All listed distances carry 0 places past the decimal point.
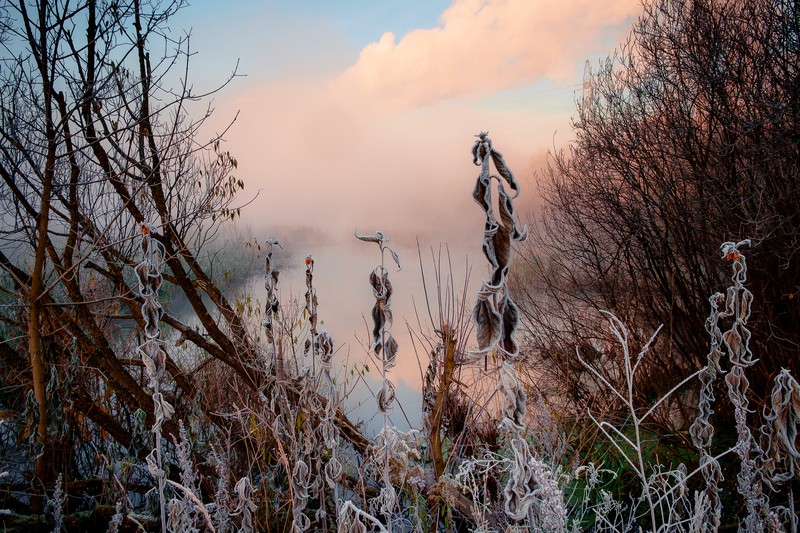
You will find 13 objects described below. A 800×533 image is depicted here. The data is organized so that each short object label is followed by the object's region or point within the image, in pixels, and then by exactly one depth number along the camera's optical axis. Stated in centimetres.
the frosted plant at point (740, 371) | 160
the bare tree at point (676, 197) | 403
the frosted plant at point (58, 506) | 242
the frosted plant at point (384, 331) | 128
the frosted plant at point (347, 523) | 111
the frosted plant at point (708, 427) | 174
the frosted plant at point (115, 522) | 232
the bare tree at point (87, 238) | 299
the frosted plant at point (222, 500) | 224
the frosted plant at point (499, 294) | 82
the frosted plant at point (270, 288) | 231
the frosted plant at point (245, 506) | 159
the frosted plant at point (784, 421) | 166
